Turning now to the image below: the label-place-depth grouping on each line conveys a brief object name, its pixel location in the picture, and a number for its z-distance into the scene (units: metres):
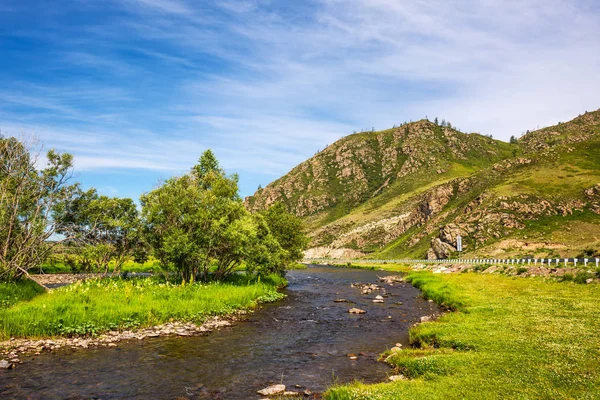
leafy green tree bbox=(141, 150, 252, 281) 40.06
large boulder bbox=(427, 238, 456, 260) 123.62
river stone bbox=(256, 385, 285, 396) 15.93
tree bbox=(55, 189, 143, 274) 36.81
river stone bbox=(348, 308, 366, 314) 36.87
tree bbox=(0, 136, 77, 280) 33.03
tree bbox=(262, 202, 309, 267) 66.56
